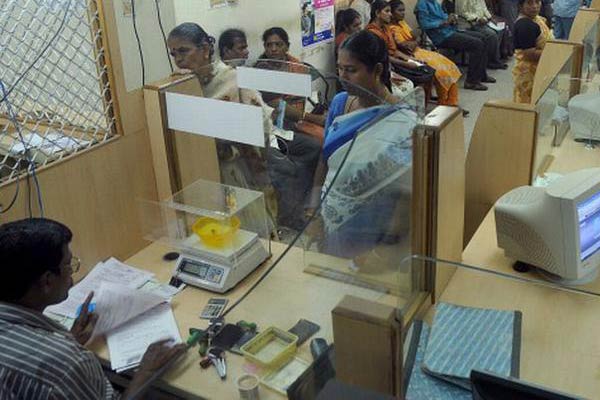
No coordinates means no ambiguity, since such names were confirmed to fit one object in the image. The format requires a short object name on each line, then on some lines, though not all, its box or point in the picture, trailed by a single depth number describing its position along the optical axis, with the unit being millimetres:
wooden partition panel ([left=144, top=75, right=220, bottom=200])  2381
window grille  2080
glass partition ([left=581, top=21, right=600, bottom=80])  3300
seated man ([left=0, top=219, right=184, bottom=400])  1327
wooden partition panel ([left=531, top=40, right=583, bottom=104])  3195
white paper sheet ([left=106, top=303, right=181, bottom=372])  1783
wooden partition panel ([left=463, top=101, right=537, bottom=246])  2236
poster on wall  5043
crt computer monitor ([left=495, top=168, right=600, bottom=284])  1796
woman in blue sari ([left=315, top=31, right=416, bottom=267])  1839
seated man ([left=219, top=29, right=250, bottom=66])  4051
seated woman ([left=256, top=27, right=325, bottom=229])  3127
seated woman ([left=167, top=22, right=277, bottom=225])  2646
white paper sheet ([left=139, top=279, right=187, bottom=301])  2078
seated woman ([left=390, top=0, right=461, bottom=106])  5582
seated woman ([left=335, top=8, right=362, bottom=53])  5441
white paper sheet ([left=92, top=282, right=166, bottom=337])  1906
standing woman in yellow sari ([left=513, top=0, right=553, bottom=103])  4129
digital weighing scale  2105
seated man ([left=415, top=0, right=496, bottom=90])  6301
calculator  1971
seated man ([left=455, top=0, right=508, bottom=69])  6676
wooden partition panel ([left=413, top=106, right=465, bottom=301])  1723
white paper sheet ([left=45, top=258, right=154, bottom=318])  2039
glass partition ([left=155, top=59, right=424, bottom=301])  1872
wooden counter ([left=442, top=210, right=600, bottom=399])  1570
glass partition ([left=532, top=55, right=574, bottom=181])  2426
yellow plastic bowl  2160
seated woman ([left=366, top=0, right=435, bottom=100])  5477
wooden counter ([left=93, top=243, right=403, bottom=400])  1640
